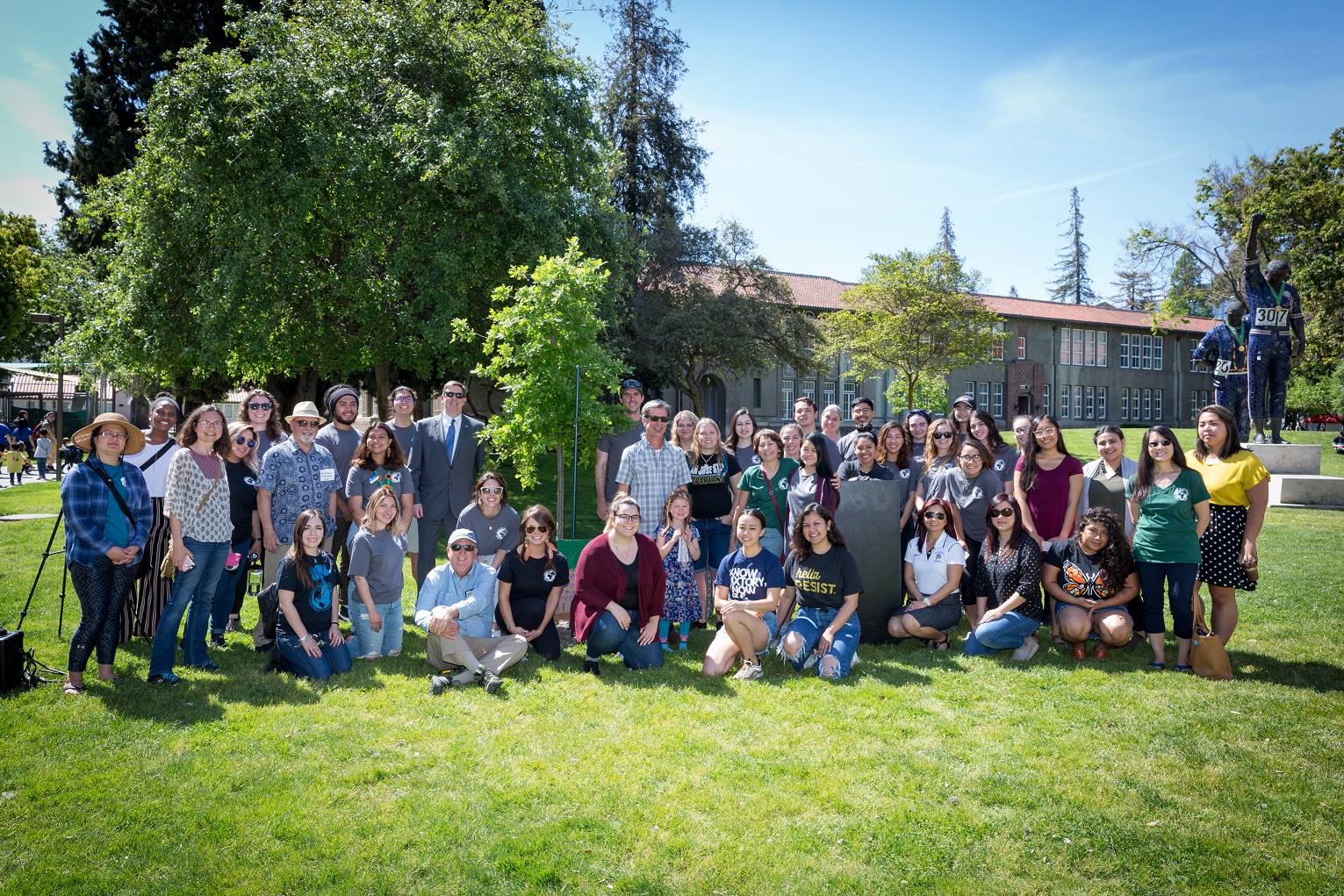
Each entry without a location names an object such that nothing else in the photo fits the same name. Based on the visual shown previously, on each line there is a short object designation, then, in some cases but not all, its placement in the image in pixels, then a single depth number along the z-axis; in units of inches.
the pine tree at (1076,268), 3090.6
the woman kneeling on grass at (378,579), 252.7
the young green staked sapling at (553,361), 332.8
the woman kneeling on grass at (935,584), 266.7
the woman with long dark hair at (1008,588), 254.5
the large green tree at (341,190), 590.6
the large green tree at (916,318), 1327.5
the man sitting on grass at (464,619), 231.6
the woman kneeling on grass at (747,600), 239.6
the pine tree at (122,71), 858.8
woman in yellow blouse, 237.8
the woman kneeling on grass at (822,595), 241.3
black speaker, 211.2
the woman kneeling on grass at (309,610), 232.2
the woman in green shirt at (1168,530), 236.5
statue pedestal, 597.9
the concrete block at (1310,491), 569.0
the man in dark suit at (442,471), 310.3
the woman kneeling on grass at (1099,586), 250.1
